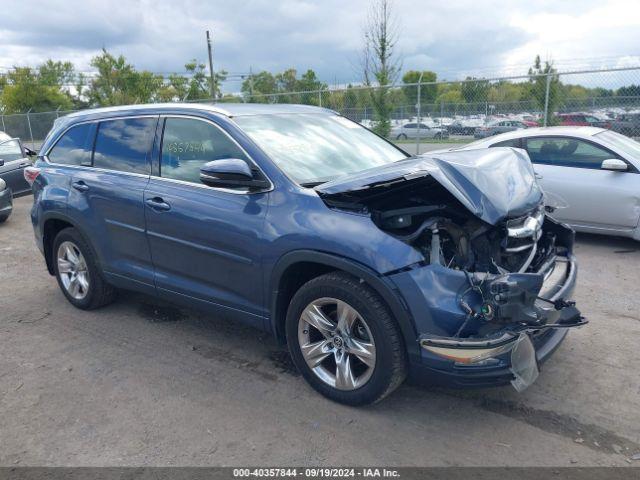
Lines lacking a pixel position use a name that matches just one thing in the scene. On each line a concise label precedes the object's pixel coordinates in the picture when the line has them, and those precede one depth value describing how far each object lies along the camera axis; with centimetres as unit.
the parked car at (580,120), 1055
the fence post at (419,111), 1241
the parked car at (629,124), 1015
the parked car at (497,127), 1159
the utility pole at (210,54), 3005
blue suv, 296
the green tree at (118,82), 3281
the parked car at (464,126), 1214
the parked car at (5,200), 938
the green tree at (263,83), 4397
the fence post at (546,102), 1081
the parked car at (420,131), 1260
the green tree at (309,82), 3634
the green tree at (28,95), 4019
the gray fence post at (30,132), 2383
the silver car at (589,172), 659
